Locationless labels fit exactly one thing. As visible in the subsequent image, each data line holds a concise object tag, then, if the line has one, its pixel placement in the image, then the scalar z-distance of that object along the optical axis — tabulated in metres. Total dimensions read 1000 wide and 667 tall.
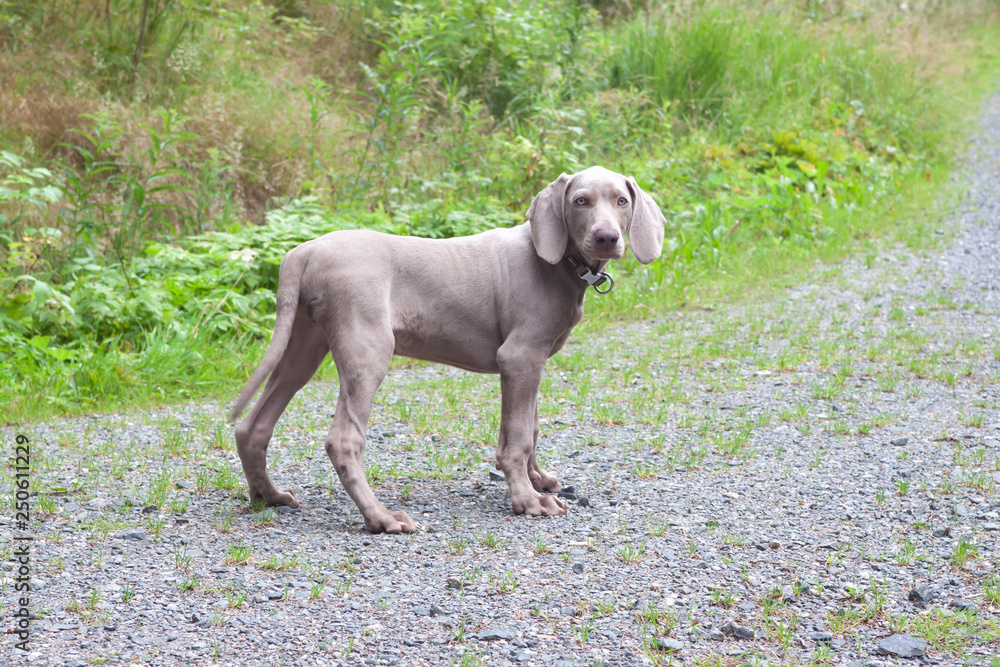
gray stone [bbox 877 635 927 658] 2.92
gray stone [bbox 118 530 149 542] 3.71
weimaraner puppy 3.86
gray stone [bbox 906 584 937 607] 3.26
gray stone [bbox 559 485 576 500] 4.38
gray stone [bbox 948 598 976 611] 3.20
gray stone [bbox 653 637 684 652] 2.96
